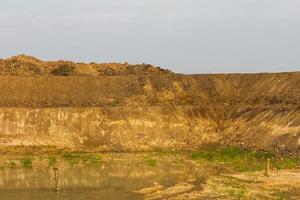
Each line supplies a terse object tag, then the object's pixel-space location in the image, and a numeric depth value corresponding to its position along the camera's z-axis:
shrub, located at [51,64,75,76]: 67.43
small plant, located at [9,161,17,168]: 41.44
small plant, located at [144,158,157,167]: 42.08
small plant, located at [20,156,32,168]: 41.78
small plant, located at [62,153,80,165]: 42.83
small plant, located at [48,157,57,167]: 42.32
